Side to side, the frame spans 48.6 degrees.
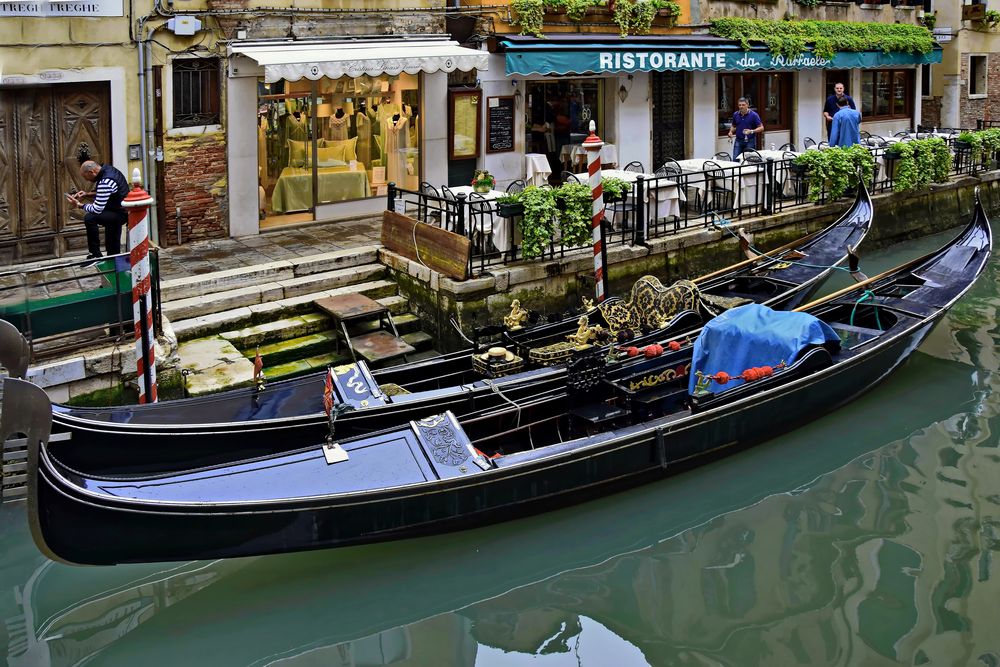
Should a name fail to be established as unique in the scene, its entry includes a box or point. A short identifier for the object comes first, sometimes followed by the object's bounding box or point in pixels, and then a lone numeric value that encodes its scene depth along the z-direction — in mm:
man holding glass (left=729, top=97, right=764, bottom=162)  14047
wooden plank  10023
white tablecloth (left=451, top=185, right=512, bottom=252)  10391
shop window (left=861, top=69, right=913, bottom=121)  18656
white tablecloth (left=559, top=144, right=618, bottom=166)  14047
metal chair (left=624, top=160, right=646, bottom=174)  13330
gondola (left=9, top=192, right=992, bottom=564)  5781
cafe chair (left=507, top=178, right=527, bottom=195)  10953
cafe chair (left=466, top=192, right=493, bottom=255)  10195
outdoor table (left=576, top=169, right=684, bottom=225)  11773
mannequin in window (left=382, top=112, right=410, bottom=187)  12656
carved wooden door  10047
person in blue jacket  14180
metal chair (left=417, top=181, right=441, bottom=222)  10570
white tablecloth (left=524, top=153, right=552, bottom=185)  13516
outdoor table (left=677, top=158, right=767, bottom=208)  12766
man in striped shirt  9359
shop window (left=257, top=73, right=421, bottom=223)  11812
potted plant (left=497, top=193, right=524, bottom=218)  10203
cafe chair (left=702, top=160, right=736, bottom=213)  12816
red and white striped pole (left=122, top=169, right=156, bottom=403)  7391
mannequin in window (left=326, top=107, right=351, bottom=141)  12203
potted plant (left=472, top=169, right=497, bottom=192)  11039
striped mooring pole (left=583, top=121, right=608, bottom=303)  9945
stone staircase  8883
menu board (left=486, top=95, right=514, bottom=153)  13258
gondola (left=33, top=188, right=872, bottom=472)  6848
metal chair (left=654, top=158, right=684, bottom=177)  12495
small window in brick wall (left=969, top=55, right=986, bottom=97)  20719
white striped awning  10438
